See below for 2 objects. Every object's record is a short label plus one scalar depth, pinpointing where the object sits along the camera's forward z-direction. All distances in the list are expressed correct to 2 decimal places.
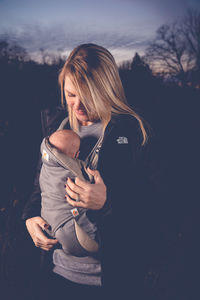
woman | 1.09
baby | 1.03
